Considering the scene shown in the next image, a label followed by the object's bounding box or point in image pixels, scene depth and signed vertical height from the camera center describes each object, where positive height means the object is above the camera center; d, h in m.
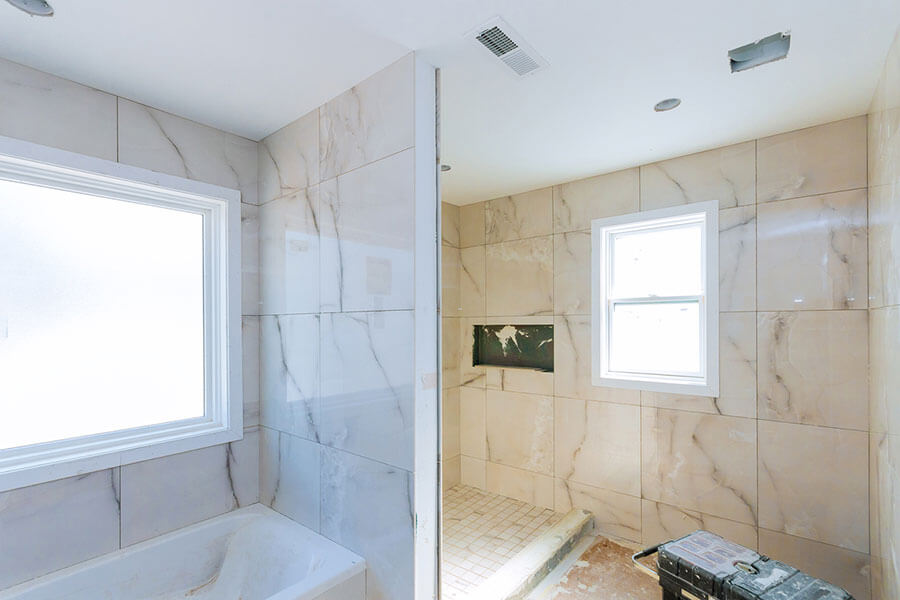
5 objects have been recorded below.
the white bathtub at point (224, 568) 1.63 -1.10
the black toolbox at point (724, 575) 1.66 -1.11
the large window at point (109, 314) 1.70 -0.05
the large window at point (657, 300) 2.53 -0.01
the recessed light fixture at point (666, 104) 1.95 +0.89
